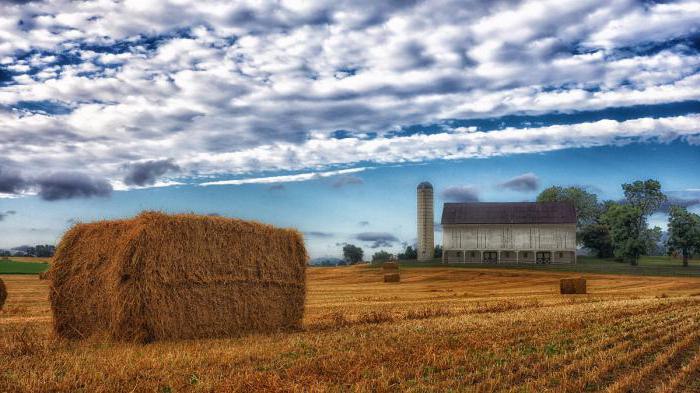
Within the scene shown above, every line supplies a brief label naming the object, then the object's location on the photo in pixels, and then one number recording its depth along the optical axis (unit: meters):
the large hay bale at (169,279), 12.77
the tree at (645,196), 93.19
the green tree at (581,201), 99.19
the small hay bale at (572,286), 33.88
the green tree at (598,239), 93.38
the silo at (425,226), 87.81
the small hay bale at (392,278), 48.00
